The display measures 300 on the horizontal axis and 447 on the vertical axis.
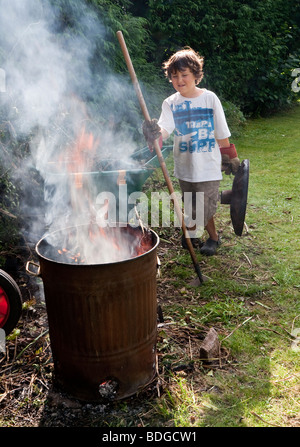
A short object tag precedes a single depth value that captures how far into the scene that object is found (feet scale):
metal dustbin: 7.72
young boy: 13.52
